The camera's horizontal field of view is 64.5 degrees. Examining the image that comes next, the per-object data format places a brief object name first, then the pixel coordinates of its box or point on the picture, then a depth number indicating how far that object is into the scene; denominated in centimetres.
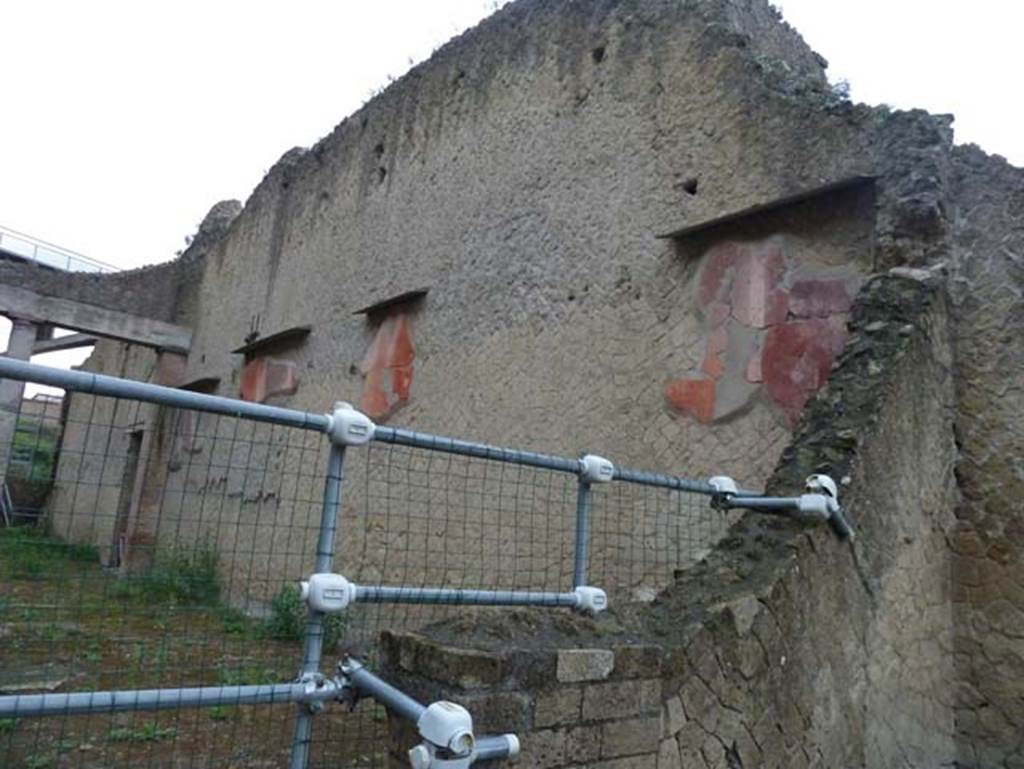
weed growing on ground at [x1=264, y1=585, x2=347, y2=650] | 627
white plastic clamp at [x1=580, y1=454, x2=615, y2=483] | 275
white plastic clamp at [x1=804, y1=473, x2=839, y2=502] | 296
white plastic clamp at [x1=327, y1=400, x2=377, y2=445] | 210
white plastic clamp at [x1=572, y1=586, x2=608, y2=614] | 271
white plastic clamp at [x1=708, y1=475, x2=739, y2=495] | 329
